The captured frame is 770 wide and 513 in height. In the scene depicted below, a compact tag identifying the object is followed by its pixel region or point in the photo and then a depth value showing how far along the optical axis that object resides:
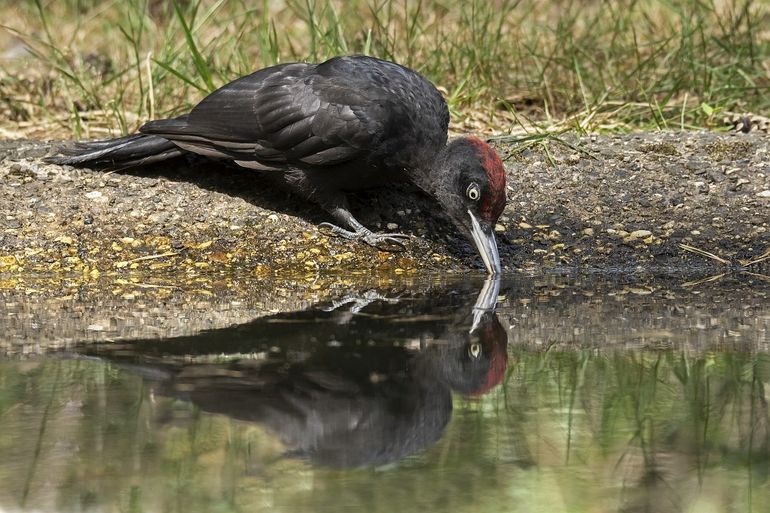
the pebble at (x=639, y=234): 10.23
